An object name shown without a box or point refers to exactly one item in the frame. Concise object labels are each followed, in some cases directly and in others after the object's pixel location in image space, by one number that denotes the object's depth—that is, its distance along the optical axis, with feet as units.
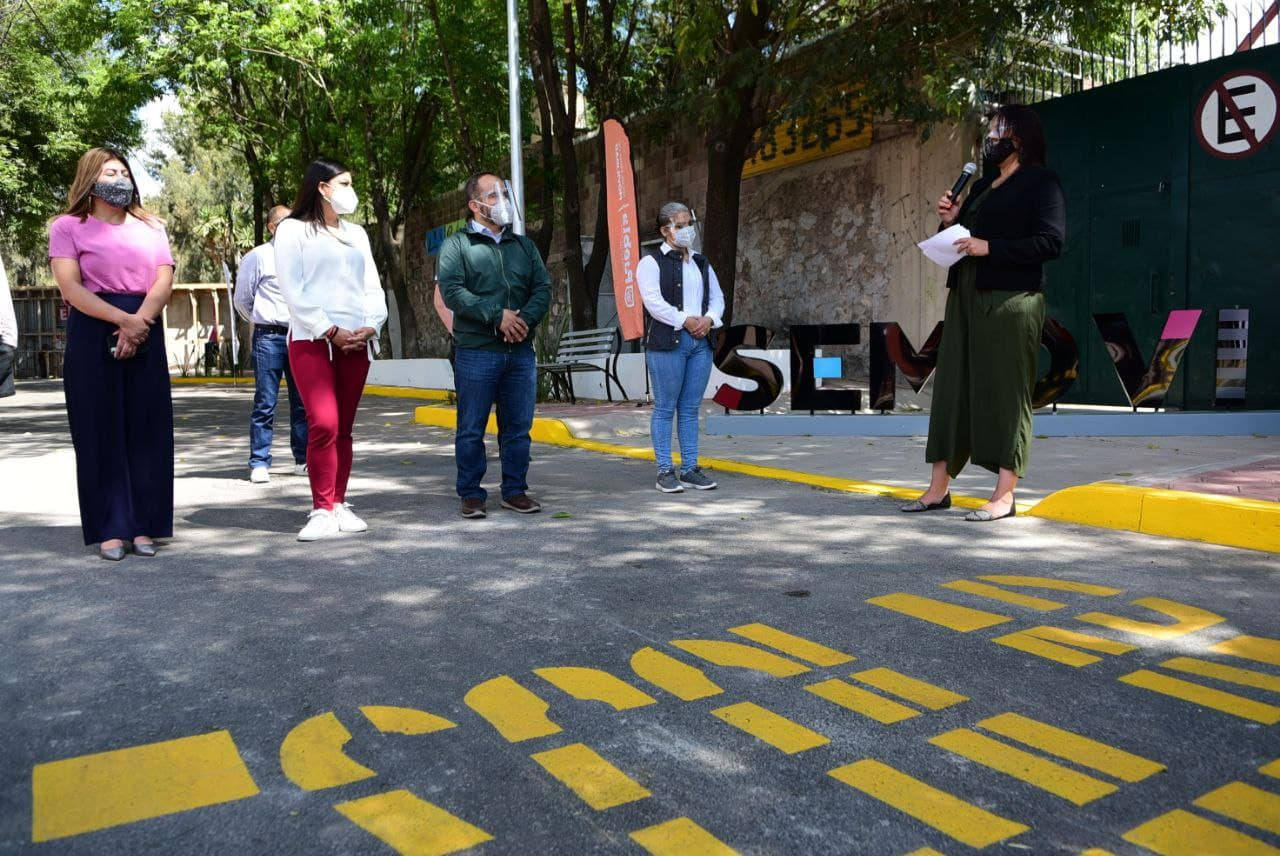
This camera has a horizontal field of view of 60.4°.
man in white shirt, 26.13
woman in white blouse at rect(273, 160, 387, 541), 18.24
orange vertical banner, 43.21
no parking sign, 37.04
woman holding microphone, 18.39
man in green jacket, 20.52
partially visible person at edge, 16.74
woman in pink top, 16.52
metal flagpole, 44.42
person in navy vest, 22.98
